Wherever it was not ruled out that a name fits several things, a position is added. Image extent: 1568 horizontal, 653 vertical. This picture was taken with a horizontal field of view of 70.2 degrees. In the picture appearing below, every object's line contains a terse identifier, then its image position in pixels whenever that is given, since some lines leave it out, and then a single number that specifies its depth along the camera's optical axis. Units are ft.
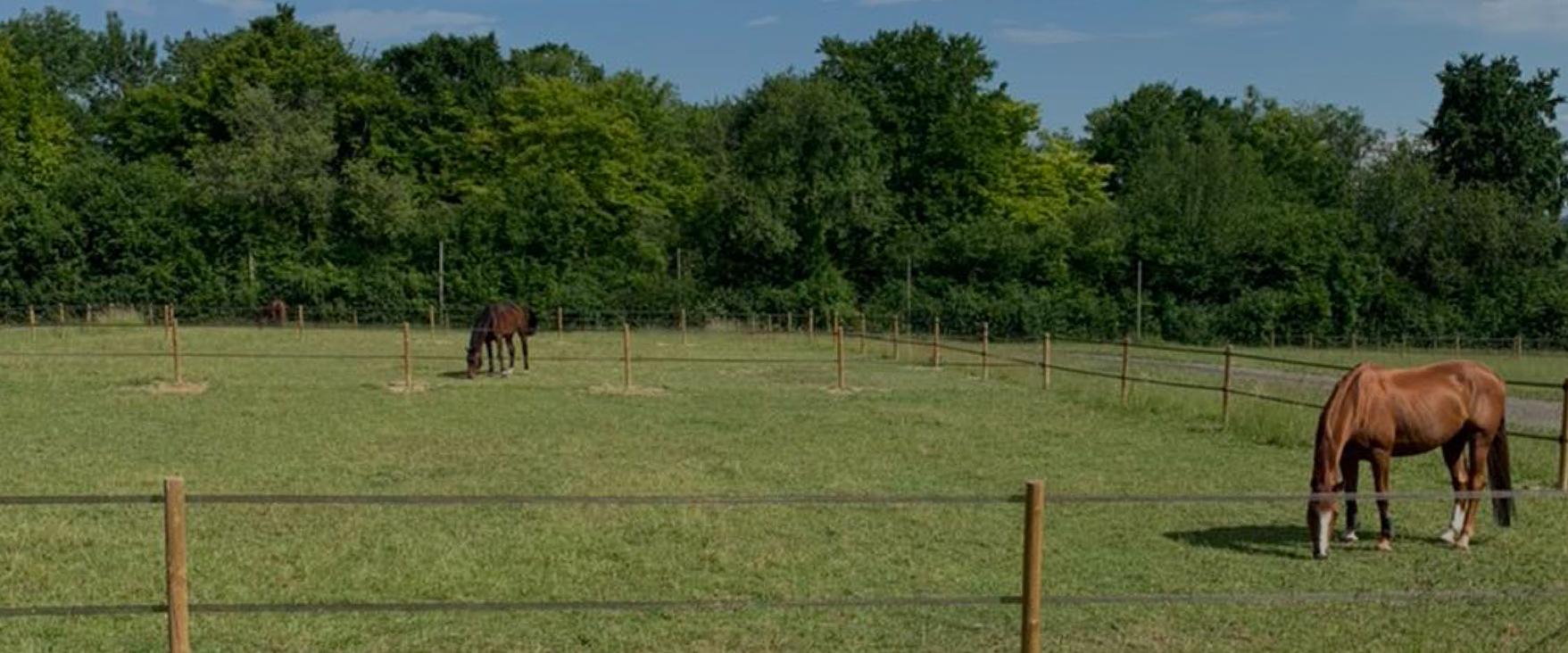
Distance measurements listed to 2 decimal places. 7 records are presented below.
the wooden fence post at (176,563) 12.72
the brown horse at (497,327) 65.21
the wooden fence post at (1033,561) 13.33
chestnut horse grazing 24.57
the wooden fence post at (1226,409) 44.86
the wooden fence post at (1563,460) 31.19
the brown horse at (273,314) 120.28
